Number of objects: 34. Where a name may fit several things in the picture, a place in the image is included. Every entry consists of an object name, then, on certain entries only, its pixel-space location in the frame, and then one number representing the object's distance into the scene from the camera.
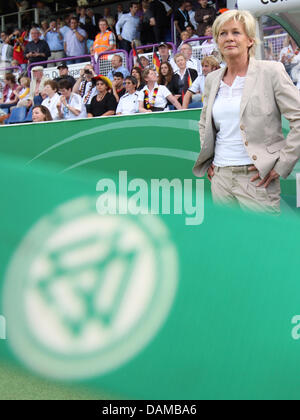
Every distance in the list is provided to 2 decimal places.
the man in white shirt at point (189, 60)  14.80
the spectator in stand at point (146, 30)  20.23
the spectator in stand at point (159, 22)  20.08
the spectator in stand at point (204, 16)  17.94
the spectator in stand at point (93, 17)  23.43
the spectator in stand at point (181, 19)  19.75
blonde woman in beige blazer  5.11
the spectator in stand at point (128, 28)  20.44
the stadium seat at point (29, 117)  16.52
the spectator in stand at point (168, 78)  14.34
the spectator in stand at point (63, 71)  18.75
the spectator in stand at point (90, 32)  22.37
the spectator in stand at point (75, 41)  22.20
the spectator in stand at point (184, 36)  17.84
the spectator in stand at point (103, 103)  13.84
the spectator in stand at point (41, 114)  11.84
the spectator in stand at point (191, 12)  19.32
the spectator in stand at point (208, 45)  15.87
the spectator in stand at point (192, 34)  17.31
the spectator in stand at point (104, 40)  19.89
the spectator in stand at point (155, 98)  13.41
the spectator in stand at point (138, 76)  14.66
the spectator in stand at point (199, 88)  12.80
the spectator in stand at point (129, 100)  13.91
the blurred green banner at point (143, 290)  2.96
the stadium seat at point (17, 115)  17.19
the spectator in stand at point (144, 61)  17.50
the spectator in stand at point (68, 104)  14.73
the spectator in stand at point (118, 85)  15.61
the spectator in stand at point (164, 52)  16.58
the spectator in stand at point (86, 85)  15.96
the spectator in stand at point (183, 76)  14.30
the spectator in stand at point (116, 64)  17.86
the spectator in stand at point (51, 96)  15.67
